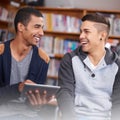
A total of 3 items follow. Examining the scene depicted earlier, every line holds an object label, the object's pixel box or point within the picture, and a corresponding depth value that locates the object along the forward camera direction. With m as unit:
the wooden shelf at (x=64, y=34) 4.16
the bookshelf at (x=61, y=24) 4.04
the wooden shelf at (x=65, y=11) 4.13
